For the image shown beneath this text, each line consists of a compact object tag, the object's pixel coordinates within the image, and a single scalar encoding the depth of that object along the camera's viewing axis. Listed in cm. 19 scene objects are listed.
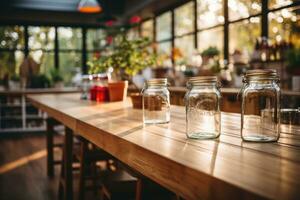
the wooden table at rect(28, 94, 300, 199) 69
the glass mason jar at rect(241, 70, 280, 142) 111
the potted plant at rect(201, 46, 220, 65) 570
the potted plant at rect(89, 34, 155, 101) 277
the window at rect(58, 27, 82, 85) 962
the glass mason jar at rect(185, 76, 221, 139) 120
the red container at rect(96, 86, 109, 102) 298
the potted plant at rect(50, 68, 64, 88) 875
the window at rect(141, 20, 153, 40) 870
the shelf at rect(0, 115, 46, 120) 774
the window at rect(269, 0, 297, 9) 479
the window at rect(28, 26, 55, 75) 932
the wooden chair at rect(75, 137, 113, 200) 249
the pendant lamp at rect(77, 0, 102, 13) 605
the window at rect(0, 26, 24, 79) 905
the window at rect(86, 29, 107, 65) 975
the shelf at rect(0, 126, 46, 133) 754
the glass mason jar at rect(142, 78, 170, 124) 156
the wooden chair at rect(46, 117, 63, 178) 407
